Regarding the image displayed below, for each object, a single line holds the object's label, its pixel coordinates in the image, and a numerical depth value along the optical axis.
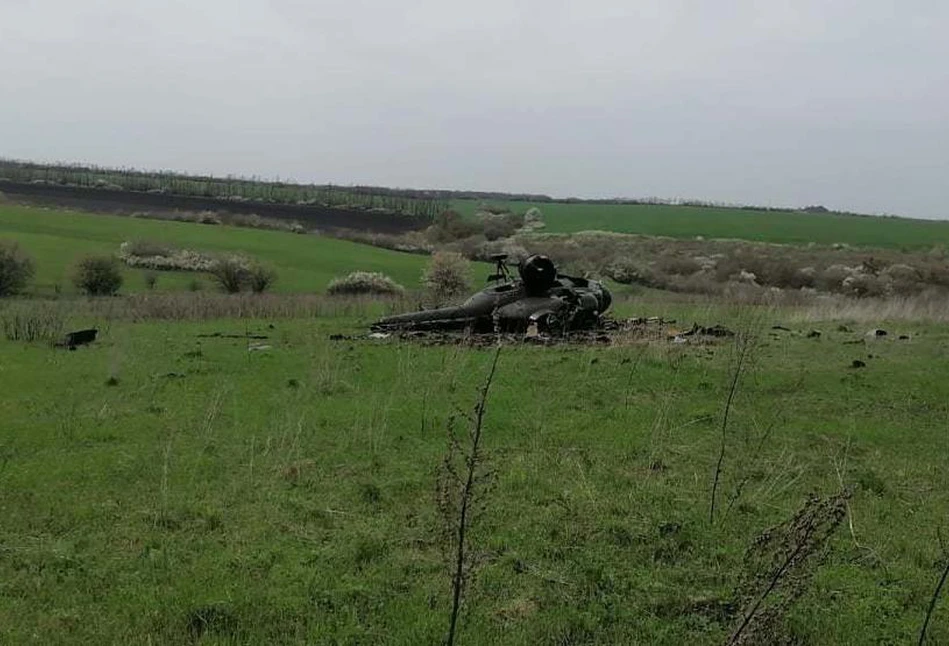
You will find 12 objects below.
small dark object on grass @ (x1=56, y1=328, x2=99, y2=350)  20.93
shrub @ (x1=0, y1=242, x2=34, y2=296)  40.72
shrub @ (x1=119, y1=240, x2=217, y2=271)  55.38
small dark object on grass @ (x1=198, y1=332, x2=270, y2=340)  24.00
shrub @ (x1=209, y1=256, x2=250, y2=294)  45.31
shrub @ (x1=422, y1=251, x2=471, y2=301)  39.03
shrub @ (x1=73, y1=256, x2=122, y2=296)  42.97
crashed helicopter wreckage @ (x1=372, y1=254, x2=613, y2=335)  21.69
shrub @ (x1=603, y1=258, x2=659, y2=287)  56.53
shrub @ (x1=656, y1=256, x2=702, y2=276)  59.59
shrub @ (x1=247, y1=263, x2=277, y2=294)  45.59
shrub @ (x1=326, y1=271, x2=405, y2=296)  45.53
